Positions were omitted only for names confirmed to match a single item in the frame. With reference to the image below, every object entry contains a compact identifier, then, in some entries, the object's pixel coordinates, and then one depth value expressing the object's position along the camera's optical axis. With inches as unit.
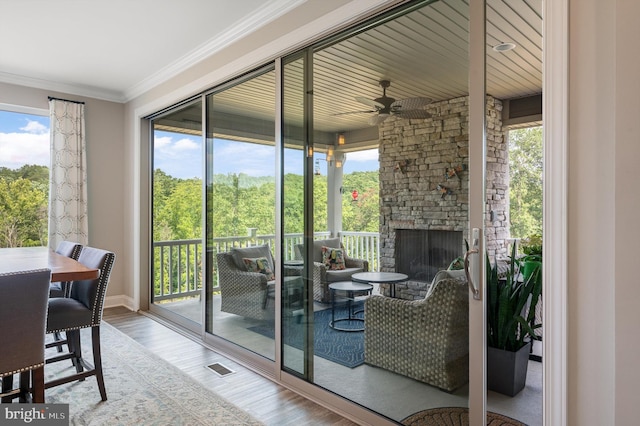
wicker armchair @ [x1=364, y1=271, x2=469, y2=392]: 77.0
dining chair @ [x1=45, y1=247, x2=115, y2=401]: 95.0
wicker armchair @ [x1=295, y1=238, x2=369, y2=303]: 97.7
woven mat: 72.4
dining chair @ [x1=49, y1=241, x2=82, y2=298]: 122.1
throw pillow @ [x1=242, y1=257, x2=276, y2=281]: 125.5
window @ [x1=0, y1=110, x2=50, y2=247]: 184.1
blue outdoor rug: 95.4
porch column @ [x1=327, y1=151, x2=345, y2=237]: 100.5
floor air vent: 122.3
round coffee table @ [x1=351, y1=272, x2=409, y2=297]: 86.7
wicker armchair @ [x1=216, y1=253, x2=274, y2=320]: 128.2
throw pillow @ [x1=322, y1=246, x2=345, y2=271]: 101.3
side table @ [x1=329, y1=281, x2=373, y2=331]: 94.1
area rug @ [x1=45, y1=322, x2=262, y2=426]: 93.7
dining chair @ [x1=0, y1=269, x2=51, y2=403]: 69.0
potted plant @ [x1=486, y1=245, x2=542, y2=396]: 71.4
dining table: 82.0
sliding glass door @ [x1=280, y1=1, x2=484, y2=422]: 77.0
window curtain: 188.4
